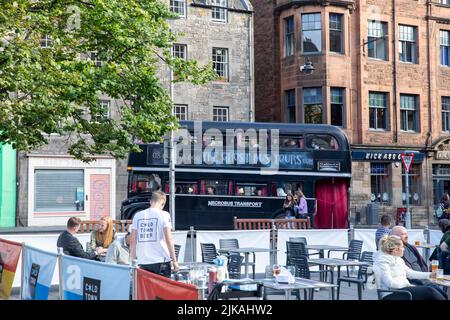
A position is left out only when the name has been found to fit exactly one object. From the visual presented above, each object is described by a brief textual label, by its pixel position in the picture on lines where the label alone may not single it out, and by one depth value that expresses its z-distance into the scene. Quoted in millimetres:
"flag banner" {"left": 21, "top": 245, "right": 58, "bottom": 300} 8953
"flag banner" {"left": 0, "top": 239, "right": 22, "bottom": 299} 10266
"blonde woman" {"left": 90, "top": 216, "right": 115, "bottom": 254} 11781
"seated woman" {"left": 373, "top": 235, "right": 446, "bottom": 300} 8664
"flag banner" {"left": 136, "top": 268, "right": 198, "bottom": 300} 5914
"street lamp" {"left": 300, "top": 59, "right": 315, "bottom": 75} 30469
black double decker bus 24219
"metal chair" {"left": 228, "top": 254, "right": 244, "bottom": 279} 11641
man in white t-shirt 9141
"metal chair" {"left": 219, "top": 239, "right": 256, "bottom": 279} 14830
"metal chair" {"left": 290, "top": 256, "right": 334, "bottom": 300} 11724
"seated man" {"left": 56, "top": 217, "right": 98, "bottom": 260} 11008
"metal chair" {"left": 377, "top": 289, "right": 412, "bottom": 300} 8312
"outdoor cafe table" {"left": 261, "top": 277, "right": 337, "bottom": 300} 8594
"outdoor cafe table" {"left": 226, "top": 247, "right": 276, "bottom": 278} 13789
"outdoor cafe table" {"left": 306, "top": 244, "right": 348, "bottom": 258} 14461
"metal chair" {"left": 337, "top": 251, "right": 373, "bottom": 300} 12570
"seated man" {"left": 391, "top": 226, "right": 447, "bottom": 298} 10164
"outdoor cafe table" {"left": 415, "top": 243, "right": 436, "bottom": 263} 14336
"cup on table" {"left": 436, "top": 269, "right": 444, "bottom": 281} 9123
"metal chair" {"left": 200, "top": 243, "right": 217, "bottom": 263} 13523
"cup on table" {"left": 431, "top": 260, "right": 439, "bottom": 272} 9484
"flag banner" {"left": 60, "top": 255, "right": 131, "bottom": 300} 7191
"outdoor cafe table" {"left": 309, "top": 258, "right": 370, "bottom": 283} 11452
